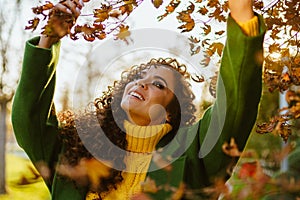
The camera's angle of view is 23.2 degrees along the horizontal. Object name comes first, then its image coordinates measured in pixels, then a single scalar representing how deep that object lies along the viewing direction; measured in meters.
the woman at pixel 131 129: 2.03
